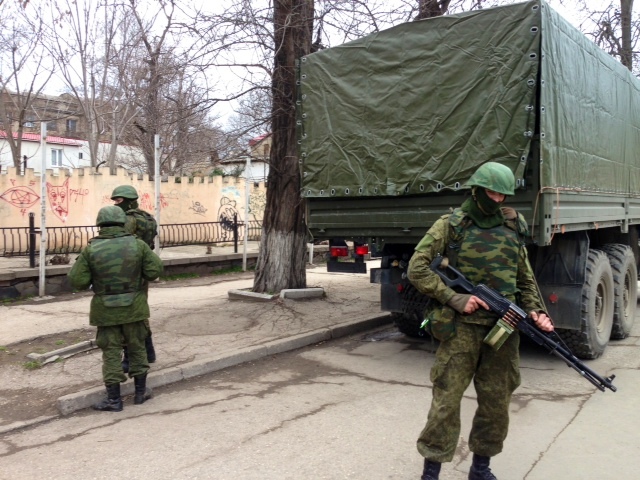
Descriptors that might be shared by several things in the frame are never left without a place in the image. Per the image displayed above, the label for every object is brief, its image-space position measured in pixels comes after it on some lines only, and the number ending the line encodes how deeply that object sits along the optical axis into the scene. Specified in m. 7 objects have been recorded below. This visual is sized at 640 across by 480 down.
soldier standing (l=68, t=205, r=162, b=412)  4.50
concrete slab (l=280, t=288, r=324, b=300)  8.49
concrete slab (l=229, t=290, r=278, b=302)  8.39
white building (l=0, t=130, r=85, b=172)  34.91
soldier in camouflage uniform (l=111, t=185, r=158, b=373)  5.34
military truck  4.93
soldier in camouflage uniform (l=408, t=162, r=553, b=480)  3.08
